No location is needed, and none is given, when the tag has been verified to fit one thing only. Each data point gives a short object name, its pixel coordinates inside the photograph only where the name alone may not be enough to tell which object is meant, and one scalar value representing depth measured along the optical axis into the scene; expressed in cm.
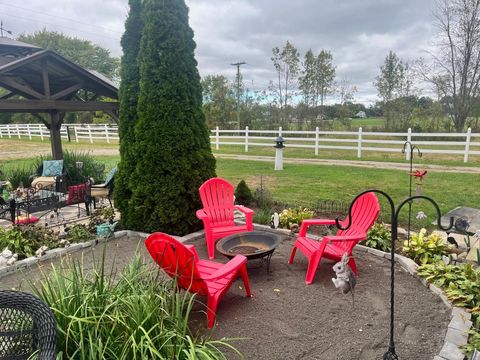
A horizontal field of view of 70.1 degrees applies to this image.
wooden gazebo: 638
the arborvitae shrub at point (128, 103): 527
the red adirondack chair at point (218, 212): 440
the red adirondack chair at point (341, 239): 356
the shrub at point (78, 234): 486
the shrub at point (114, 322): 193
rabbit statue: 185
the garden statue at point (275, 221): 514
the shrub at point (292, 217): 529
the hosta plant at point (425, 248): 381
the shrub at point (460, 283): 274
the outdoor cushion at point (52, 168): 792
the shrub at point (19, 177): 838
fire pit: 371
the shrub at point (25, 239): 433
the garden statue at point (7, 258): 402
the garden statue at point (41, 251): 429
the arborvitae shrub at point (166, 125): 490
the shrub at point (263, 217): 554
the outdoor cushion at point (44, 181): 750
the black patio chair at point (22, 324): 186
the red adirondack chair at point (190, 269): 268
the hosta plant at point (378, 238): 434
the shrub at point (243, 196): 659
